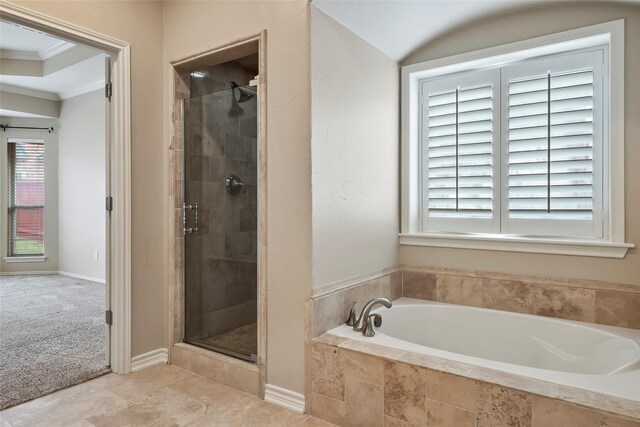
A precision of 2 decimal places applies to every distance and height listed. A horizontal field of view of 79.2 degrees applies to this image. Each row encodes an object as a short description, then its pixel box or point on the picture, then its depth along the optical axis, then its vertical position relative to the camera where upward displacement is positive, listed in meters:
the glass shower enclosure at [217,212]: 2.65 -0.01
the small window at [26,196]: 5.96 +0.21
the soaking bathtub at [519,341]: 1.52 -0.69
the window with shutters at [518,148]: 2.20 +0.39
